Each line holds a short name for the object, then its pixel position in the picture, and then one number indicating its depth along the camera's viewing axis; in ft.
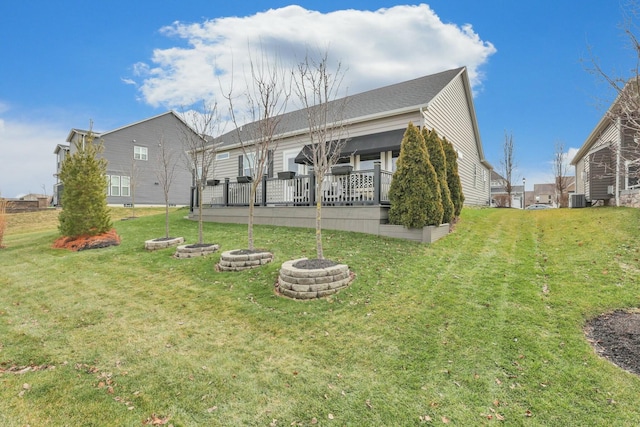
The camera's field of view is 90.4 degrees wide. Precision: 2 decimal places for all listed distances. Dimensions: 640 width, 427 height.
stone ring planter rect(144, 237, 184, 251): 31.14
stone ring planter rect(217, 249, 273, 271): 22.74
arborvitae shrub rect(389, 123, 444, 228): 27.86
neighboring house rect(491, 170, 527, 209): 117.70
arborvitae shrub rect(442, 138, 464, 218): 37.60
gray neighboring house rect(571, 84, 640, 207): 42.68
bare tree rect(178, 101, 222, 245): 31.68
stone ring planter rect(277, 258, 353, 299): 17.70
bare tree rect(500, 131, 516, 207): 85.05
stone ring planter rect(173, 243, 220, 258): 27.40
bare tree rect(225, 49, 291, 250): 23.84
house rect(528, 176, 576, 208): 209.95
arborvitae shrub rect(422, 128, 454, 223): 31.96
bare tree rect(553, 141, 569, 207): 84.99
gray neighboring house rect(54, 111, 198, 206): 89.71
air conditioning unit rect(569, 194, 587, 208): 49.96
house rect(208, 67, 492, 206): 41.70
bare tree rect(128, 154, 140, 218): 87.12
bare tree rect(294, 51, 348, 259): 20.76
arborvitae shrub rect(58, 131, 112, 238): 35.14
